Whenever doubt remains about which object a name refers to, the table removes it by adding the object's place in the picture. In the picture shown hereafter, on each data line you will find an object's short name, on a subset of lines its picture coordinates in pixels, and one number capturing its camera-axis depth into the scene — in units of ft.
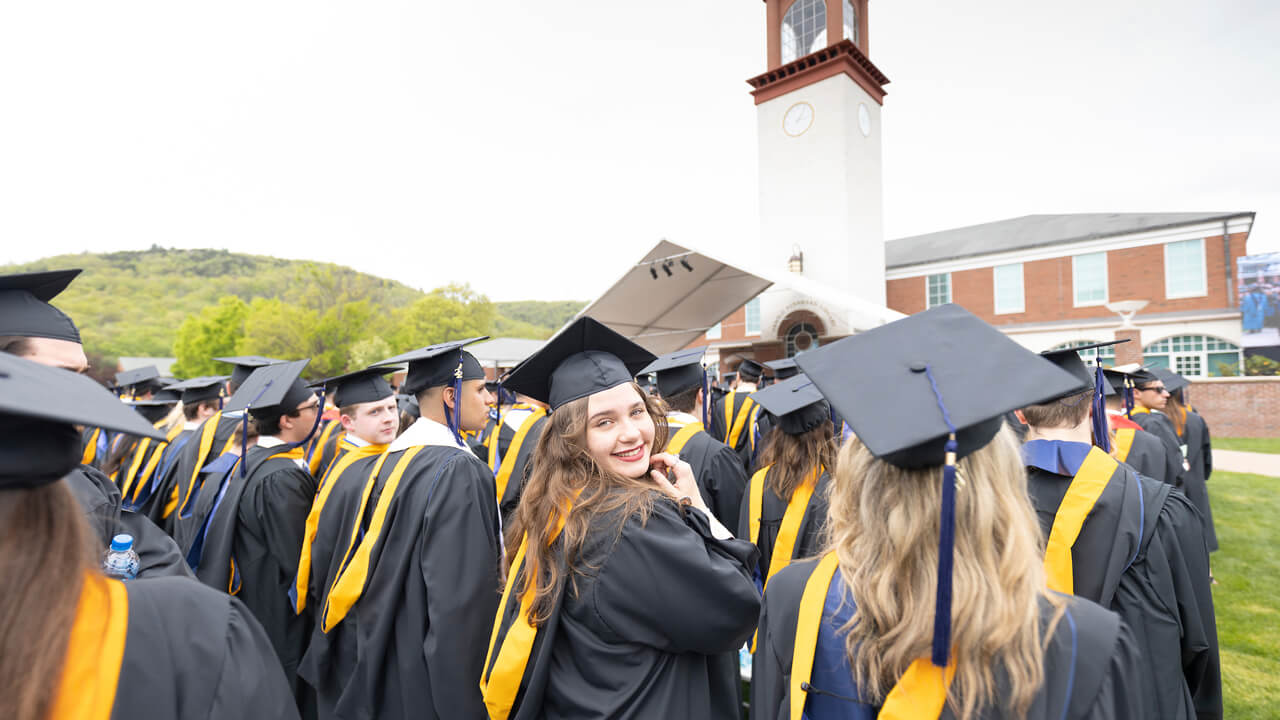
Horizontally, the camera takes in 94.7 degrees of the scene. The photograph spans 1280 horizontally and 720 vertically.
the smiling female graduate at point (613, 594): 5.64
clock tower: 72.08
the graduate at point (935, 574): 3.44
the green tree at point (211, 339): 134.92
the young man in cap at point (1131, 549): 7.32
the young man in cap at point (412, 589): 7.57
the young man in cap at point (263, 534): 10.44
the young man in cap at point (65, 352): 6.13
